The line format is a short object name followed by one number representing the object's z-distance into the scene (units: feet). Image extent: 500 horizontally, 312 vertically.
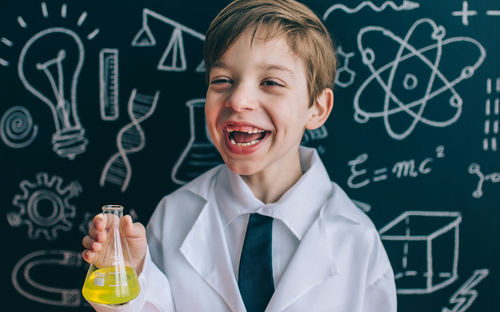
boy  3.47
